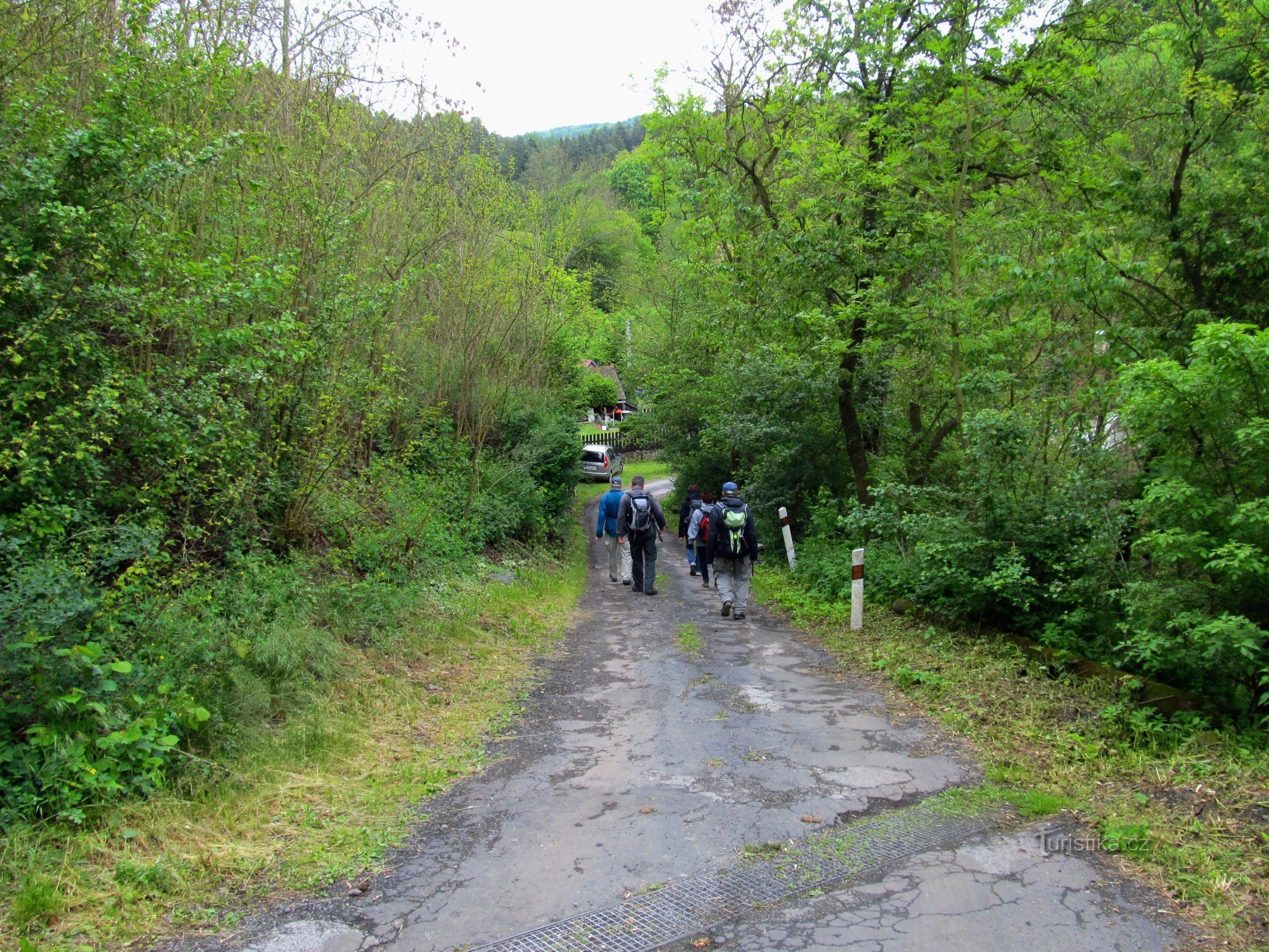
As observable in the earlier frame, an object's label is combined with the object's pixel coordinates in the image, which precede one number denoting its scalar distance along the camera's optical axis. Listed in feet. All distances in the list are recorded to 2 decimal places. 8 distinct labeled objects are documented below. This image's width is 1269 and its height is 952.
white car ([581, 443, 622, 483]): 115.96
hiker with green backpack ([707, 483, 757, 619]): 35.32
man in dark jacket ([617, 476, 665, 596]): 43.62
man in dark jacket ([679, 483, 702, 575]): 53.78
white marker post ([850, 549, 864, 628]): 32.45
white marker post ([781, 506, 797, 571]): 46.96
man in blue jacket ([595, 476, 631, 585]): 47.37
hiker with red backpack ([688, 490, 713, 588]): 38.78
